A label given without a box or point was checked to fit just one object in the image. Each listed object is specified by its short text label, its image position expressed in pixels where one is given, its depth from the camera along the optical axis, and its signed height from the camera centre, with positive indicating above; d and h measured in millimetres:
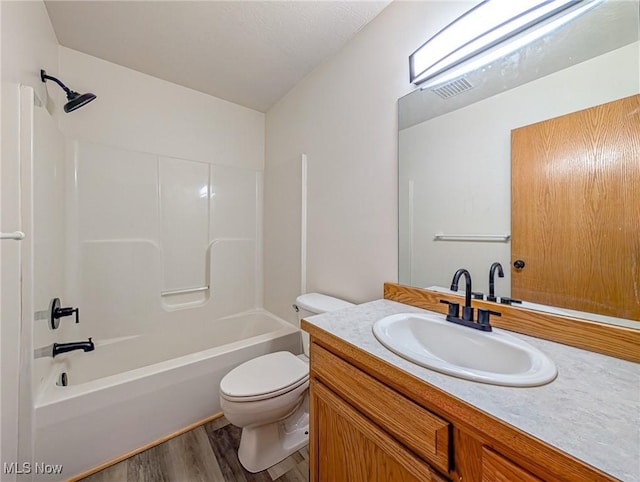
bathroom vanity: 399 -337
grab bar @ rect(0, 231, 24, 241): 760 +23
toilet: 1199 -775
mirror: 759 +434
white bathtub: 1163 -811
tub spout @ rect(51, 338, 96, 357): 1365 -561
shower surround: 1254 -116
